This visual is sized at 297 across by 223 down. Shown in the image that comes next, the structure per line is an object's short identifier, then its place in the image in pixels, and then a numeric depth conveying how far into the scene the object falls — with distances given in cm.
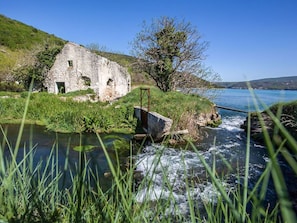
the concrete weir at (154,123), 859
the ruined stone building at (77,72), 2020
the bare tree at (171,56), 1911
